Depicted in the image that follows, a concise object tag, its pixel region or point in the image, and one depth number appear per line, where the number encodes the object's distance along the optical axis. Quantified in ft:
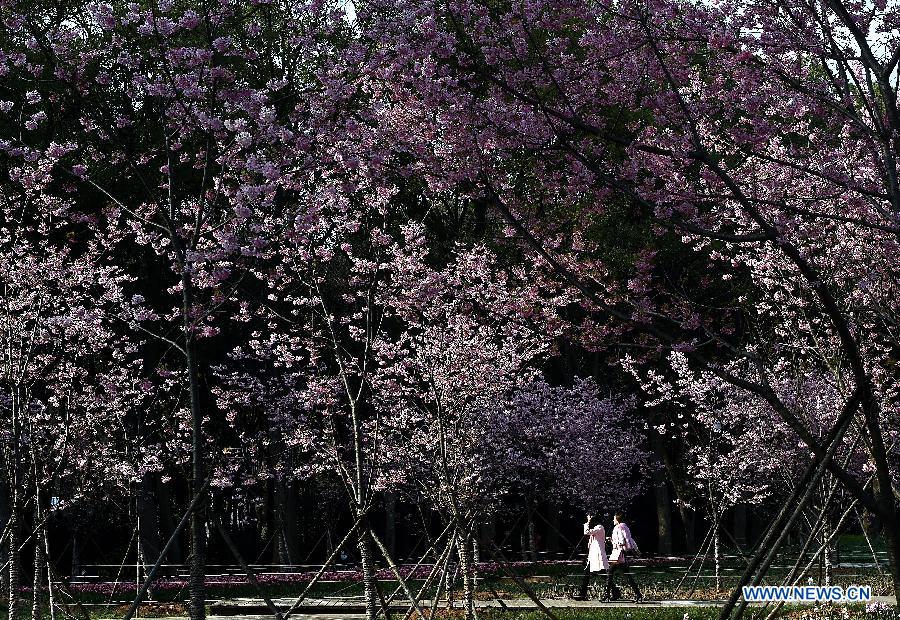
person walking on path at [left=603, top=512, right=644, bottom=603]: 68.28
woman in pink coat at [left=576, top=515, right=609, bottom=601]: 68.33
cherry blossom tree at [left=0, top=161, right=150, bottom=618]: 44.34
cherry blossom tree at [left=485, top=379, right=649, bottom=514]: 107.55
